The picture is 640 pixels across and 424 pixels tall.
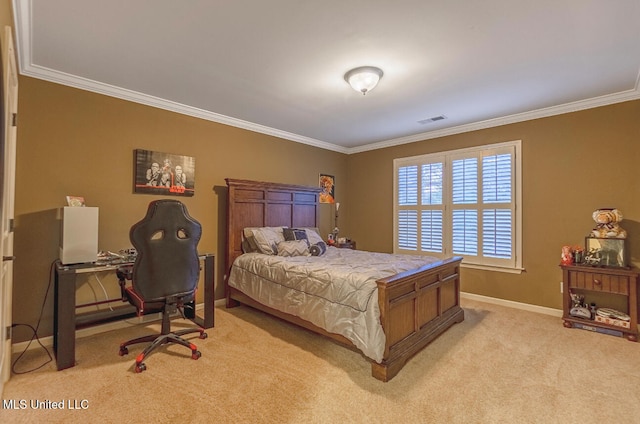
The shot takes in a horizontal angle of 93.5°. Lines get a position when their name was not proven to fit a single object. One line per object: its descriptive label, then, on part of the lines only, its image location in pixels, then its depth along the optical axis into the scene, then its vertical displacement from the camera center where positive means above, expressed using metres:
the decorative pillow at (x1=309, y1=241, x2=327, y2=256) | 3.79 -0.44
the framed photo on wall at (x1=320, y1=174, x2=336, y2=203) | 5.52 +0.51
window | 4.06 +0.17
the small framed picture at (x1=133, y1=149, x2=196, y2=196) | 3.37 +0.48
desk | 2.36 -0.78
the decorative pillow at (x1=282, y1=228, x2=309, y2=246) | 4.06 -0.26
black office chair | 2.36 -0.43
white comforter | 2.32 -0.67
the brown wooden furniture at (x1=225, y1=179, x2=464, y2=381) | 2.32 -0.64
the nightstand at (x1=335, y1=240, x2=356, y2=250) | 5.10 -0.51
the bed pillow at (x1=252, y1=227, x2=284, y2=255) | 3.81 -0.32
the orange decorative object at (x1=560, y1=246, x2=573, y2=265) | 3.43 -0.44
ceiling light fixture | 2.71 +1.27
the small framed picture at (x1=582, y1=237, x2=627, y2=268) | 3.15 -0.37
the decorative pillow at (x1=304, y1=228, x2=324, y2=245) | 4.17 -0.31
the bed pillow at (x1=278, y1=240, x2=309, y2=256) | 3.68 -0.42
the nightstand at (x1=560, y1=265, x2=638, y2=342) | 3.00 -0.72
